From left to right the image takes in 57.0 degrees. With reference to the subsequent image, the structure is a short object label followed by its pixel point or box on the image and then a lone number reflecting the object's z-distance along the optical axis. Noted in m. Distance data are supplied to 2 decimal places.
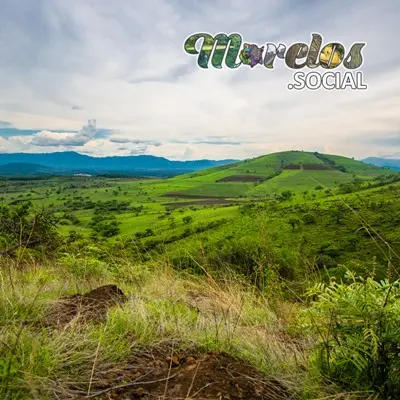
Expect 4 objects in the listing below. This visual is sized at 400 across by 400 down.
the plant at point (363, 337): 2.34
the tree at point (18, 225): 9.80
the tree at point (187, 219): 74.50
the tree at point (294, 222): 62.76
